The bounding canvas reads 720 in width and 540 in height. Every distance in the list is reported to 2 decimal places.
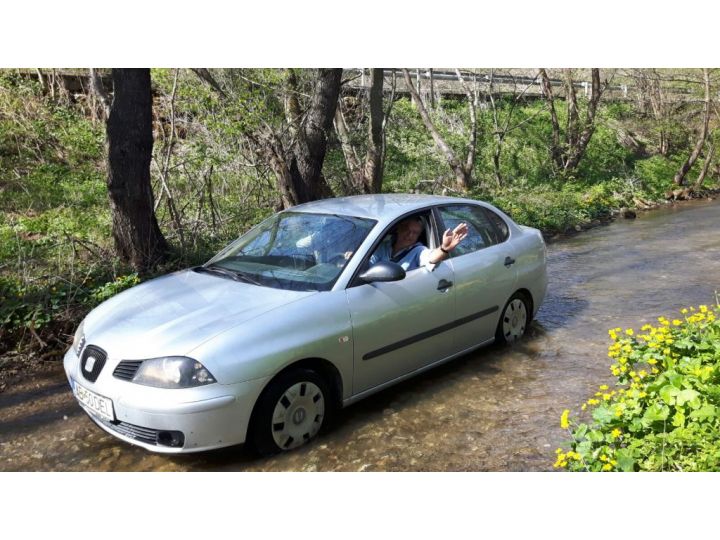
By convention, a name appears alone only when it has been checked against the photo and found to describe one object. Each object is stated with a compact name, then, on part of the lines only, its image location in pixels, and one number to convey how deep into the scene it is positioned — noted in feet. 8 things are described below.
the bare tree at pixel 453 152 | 54.95
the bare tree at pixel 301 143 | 32.24
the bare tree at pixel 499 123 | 58.89
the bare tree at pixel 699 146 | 64.61
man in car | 16.83
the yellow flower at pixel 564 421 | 10.49
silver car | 12.36
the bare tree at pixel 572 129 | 63.41
